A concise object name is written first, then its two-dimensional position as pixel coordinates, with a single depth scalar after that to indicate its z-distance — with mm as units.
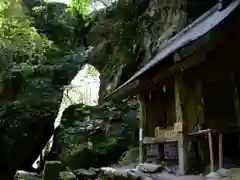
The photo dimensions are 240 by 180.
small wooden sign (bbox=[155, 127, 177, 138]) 4040
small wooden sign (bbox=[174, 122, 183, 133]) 3673
